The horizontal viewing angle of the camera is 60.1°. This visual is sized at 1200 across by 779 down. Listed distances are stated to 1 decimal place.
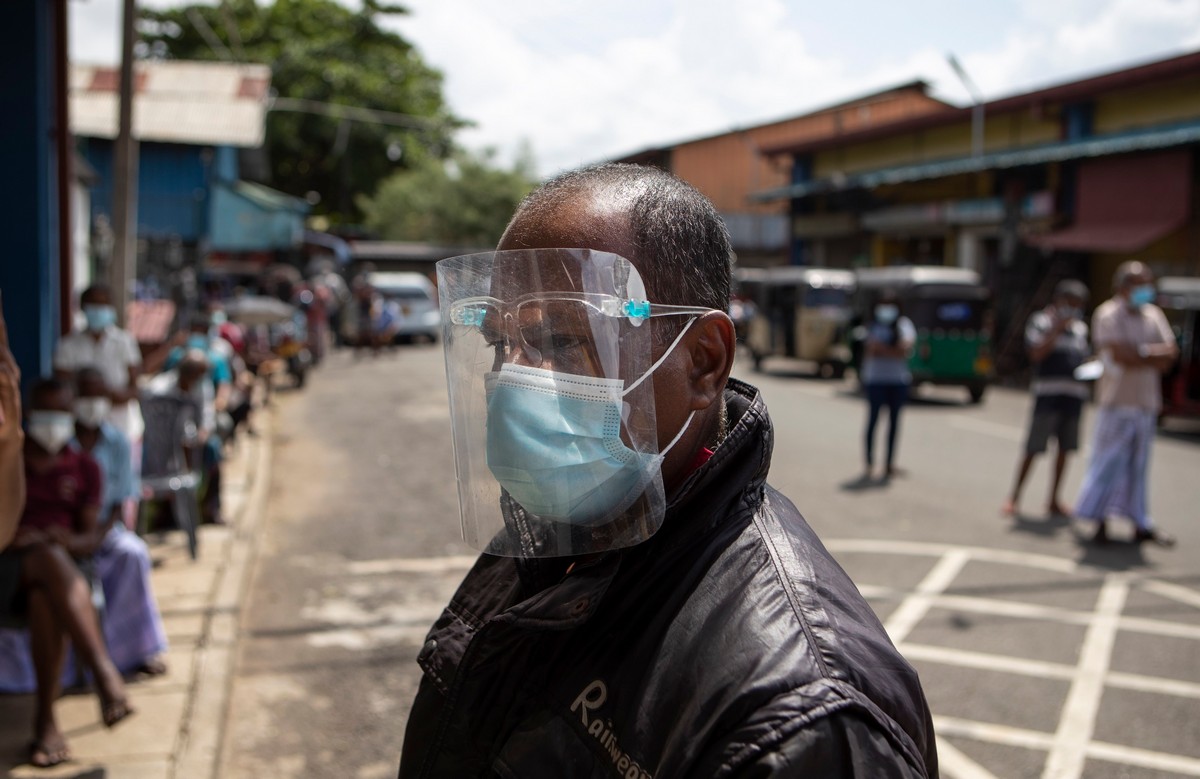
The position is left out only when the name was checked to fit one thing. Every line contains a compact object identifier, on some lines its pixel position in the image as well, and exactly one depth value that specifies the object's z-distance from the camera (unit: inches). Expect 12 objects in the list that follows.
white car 1003.3
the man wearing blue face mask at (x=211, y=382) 286.5
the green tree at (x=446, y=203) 1561.3
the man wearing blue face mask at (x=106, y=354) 245.4
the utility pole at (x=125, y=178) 267.4
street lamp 994.1
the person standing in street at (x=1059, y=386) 306.3
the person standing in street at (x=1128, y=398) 267.1
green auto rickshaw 622.5
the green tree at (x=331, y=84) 1414.9
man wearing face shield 43.8
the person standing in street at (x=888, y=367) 359.6
